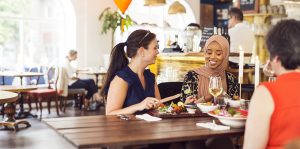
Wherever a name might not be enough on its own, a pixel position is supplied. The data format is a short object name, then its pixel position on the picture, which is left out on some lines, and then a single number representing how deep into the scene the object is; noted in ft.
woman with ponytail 10.00
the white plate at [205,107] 8.73
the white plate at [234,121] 7.52
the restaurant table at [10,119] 22.44
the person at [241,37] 20.23
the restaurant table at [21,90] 22.39
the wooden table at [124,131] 6.47
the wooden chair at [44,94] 27.22
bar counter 17.02
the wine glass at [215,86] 8.84
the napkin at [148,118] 8.31
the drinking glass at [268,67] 6.77
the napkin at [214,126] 7.53
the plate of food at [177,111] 8.67
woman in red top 6.08
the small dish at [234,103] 8.85
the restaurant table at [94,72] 31.22
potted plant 34.63
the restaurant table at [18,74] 27.43
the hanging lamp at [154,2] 23.32
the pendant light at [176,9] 31.17
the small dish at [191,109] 8.95
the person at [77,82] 29.50
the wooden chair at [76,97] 29.45
